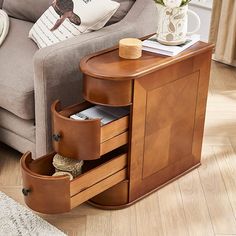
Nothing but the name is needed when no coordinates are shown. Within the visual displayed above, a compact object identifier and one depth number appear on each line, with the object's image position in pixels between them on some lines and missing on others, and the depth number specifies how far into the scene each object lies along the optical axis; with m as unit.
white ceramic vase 3.03
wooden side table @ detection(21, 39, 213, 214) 2.77
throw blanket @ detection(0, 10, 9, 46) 3.72
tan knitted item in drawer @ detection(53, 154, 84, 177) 2.87
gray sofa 3.02
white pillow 3.27
